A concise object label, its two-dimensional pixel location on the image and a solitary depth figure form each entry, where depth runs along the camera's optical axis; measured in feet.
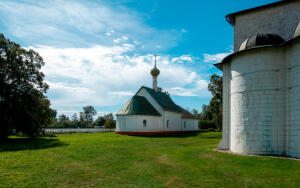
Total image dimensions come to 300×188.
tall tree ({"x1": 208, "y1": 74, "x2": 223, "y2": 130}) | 123.68
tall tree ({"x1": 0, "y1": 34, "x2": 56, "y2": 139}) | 71.46
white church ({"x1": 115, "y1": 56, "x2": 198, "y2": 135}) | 102.01
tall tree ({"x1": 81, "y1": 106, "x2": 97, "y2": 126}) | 375.12
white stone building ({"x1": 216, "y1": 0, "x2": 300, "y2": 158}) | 36.76
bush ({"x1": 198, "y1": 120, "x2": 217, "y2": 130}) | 182.09
